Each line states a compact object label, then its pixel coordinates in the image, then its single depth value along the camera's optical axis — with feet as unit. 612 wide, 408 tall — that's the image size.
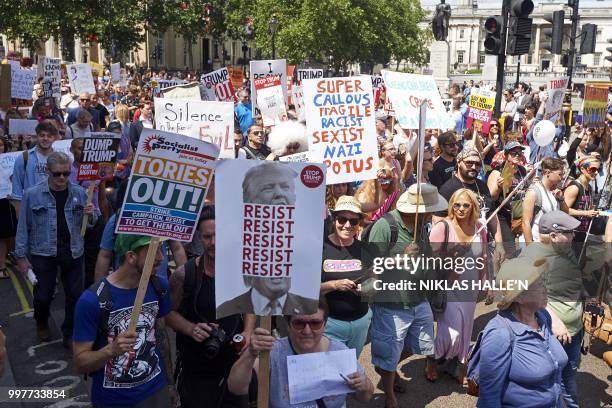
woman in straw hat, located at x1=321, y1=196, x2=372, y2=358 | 14.12
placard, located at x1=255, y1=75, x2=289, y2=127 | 35.27
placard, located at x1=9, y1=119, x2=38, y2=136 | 28.81
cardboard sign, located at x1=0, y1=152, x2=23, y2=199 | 22.74
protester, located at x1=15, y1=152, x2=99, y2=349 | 17.33
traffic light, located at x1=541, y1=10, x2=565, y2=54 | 46.09
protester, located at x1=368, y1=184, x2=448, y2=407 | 15.05
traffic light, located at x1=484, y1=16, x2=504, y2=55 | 34.58
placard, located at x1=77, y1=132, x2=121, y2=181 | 19.33
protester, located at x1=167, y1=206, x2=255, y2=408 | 11.28
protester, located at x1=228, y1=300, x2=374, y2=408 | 9.86
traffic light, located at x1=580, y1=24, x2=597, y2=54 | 56.03
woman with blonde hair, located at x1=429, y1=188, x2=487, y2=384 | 15.93
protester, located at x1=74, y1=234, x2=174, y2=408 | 10.31
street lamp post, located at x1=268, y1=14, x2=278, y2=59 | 113.15
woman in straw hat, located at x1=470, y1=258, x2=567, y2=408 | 10.91
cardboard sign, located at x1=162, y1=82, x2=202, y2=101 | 29.25
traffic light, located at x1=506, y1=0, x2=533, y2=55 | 33.19
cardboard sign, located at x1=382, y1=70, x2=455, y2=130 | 24.04
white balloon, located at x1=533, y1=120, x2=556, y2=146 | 24.38
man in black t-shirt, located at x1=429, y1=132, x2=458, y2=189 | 23.73
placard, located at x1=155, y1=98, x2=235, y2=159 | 21.66
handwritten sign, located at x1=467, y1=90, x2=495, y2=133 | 35.29
